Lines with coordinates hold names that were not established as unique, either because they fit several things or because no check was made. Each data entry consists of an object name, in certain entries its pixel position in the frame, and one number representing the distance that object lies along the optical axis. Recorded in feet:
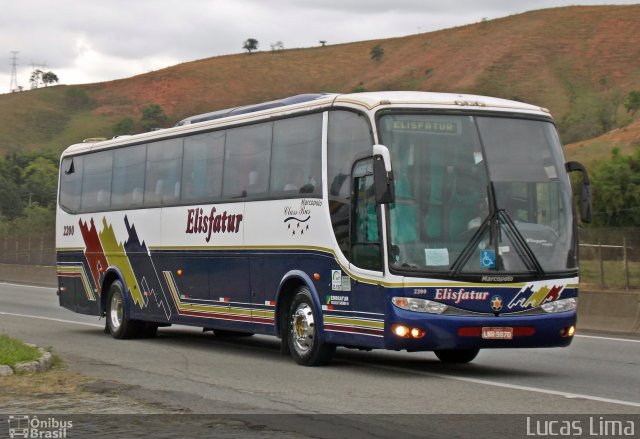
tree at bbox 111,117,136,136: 475.19
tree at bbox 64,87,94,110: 597.52
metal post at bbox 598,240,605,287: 78.54
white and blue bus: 45.68
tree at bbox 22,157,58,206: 339.61
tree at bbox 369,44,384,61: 595.06
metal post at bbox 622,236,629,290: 76.54
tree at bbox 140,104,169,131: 508.12
